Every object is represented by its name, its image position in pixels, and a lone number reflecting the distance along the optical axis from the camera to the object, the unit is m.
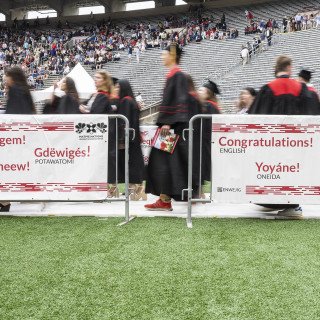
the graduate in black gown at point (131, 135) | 5.78
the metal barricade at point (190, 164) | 4.53
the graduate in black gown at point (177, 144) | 4.75
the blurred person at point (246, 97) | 6.45
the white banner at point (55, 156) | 4.62
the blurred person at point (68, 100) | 5.75
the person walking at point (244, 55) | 24.77
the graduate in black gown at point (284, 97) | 4.77
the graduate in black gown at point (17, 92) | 5.22
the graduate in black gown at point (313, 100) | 4.86
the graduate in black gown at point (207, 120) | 5.34
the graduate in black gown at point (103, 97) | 5.72
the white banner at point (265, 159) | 4.47
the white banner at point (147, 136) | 9.16
